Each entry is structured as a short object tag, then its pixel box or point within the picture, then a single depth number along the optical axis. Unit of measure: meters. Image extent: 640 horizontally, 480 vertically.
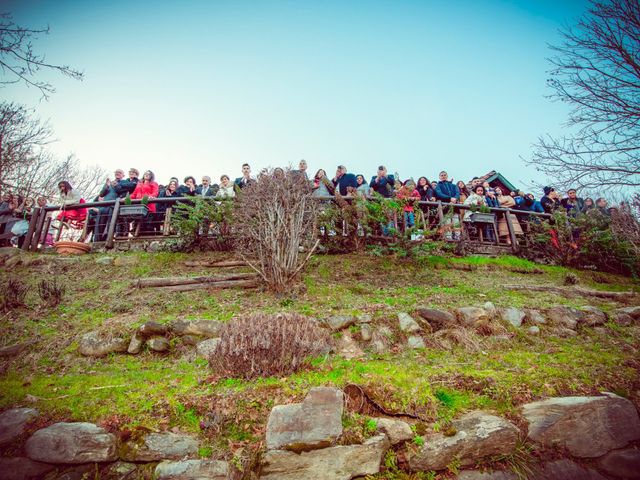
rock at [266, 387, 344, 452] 2.56
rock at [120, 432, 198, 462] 2.52
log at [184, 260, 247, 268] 7.08
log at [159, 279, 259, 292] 6.16
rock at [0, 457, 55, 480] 2.41
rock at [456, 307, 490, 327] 4.84
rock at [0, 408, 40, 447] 2.65
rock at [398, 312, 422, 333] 4.66
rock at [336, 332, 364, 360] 4.20
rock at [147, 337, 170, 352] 4.27
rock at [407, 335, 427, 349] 4.41
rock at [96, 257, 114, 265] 7.37
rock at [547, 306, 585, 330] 5.12
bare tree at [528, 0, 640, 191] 4.52
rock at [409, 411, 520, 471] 2.57
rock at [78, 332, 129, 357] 4.22
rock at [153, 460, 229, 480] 2.37
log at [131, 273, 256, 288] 6.21
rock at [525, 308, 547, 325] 5.14
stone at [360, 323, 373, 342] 4.55
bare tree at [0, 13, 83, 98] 3.30
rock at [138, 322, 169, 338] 4.41
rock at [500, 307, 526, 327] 5.05
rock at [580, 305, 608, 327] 5.14
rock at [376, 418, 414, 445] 2.68
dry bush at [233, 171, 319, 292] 5.86
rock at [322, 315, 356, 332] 4.62
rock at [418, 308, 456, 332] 4.76
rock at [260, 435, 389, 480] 2.44
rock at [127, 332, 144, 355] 4.29
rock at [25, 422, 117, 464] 2.49
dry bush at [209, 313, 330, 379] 3.47
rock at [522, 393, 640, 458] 2.80
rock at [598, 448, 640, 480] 2.66
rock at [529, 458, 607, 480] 2.59
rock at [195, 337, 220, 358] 4.16
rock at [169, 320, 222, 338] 4.49
